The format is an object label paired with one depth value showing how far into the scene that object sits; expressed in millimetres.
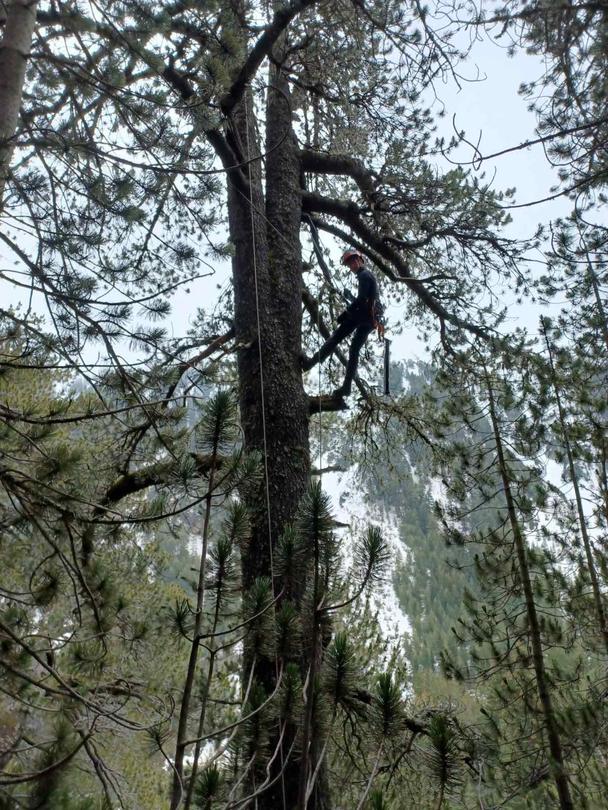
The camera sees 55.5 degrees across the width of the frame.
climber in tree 4109
